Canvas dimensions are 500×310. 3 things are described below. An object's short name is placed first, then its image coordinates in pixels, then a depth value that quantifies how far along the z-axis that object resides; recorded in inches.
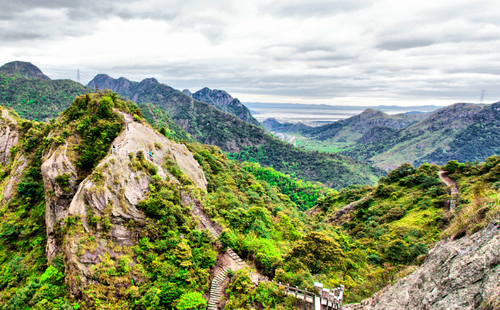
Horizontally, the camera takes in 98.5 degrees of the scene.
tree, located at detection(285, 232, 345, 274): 904.3
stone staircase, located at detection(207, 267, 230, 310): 799.1
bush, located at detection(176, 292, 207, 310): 732.7
